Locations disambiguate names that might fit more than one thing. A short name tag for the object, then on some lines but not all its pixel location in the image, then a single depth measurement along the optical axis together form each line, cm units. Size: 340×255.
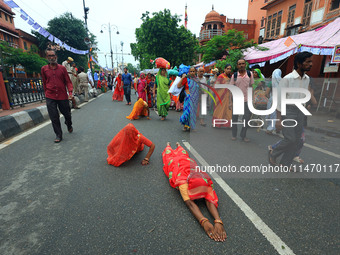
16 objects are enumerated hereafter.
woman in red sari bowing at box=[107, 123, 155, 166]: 312
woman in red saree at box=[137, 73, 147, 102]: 964
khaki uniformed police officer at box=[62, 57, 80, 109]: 861
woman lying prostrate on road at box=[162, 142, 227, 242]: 180
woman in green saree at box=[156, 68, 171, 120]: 668
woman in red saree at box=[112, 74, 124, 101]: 1201
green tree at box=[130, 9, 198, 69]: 2170
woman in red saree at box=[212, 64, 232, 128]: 560
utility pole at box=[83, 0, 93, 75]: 1745
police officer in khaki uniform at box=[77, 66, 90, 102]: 1044
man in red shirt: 430
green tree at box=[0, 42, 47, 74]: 1948
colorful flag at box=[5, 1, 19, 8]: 615
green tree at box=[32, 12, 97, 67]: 2923
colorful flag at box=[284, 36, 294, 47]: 948
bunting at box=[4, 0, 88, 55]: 625
